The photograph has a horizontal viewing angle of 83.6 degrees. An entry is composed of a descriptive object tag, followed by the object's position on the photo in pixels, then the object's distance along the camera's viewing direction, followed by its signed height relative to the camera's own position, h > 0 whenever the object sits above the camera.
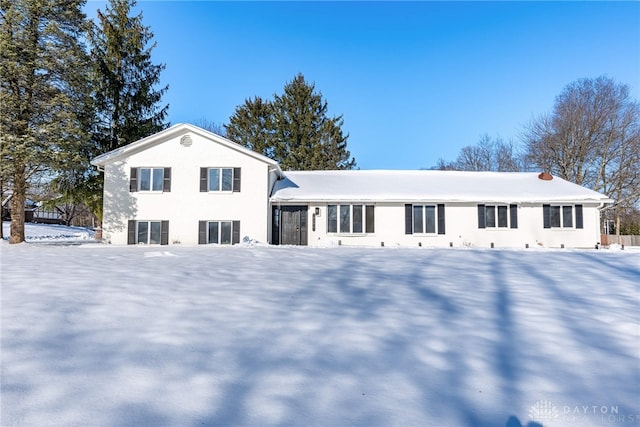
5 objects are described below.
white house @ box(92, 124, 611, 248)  16.16 +0.95
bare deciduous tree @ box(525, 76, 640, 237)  25.92 +6.49
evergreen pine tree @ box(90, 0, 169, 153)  20.80 +8.95
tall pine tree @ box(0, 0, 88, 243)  14.93 +6.06
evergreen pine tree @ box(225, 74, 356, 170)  30.95 +8.84
